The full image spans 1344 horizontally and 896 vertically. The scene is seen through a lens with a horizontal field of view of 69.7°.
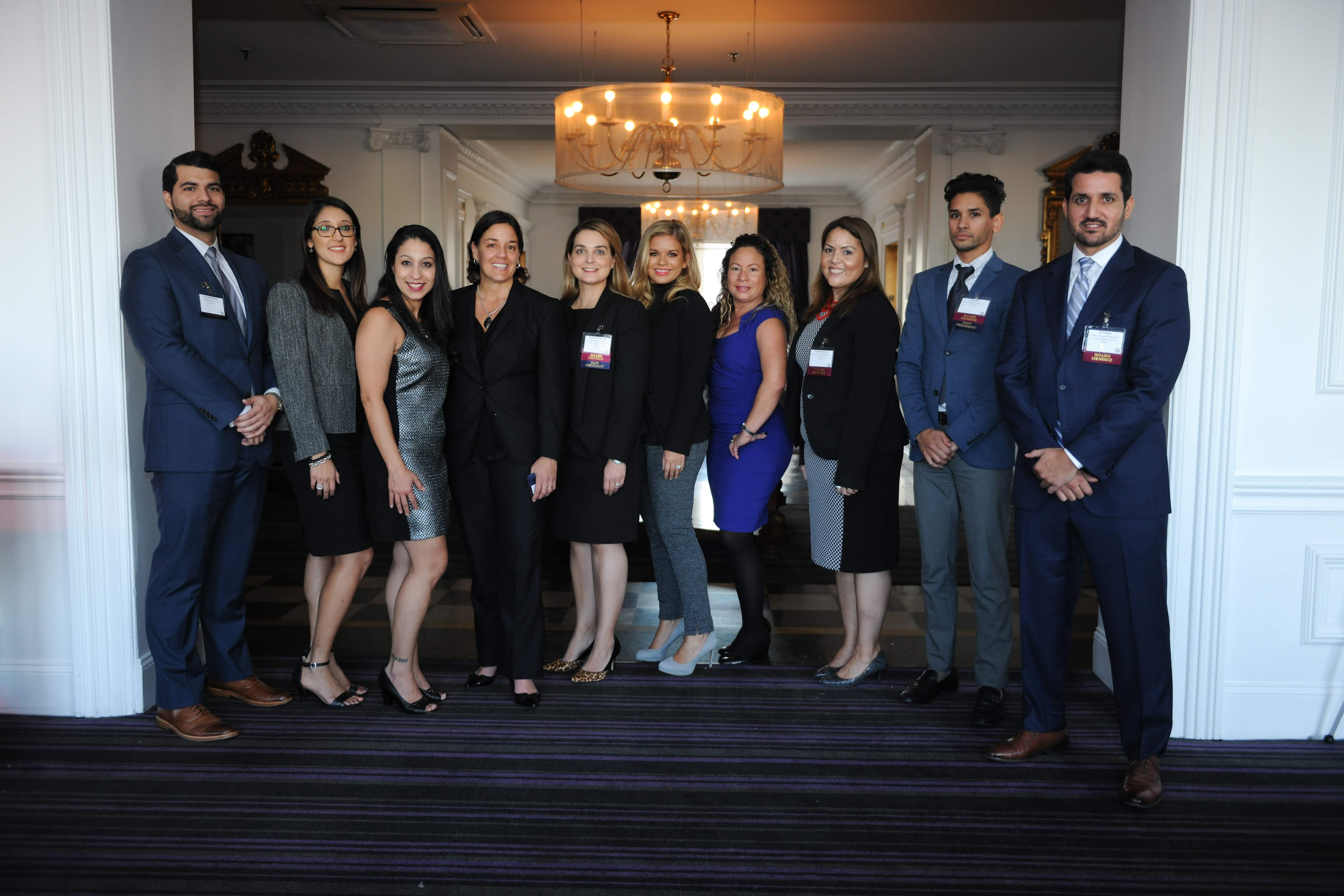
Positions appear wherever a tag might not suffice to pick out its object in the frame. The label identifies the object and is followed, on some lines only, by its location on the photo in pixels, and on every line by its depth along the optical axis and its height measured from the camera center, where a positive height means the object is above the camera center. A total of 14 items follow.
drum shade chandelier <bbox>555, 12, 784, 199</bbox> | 6.04 +1.55
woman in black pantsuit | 3.07 -0.18
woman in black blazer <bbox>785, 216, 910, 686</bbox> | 3.24 -0.18
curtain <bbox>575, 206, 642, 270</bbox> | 15.07 +2.38
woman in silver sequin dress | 2.94 -0.15
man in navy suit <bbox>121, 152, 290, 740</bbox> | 2.87 -0.11
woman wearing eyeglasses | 2.94 -0.12
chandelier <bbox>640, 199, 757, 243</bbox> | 10.71 +1.89
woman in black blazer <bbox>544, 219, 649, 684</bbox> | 3.21 -0.13
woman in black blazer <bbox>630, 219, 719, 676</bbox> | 3.36 -0.13
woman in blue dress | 3.42 -0.08
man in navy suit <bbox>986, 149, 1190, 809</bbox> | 2.53 -0.12
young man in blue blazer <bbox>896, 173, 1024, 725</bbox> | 3.06 -0.14
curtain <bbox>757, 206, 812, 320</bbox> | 14.95 +2.14
